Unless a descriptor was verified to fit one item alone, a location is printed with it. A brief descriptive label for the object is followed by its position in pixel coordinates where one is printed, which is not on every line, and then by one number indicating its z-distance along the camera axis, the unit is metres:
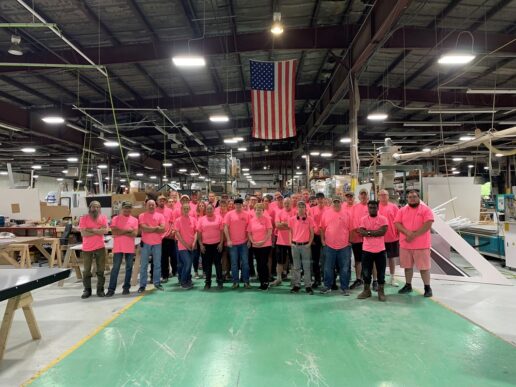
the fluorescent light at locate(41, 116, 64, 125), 11.80
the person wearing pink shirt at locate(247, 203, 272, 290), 6.32
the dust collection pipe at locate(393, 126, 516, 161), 8.80
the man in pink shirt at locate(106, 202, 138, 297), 6.02
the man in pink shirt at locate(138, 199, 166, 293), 6.25
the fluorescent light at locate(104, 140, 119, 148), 16.12
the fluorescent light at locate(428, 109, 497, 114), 10.97
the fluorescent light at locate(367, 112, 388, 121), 12.37
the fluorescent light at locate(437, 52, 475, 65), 7.72
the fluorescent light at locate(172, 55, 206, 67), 7.94
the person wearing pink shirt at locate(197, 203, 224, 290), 6.37
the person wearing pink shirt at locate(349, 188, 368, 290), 6.22
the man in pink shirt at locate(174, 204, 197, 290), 6.49
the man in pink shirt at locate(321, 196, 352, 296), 5.92
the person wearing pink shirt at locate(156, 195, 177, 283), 6.96
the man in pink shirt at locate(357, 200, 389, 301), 5.57
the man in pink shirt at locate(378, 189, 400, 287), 6.35
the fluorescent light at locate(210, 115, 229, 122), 12.77
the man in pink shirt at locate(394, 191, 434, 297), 5.78
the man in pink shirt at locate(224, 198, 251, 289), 6.42
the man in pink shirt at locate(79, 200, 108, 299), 5.85
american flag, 8.44
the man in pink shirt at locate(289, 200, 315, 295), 6.00
